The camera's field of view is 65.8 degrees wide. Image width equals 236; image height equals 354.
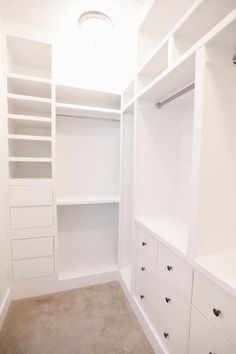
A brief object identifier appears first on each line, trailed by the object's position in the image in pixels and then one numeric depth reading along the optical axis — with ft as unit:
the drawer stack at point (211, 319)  2.49
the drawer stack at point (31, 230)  5.73
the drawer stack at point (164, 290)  3.38
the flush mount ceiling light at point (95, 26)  5.30
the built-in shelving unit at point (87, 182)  6.93
